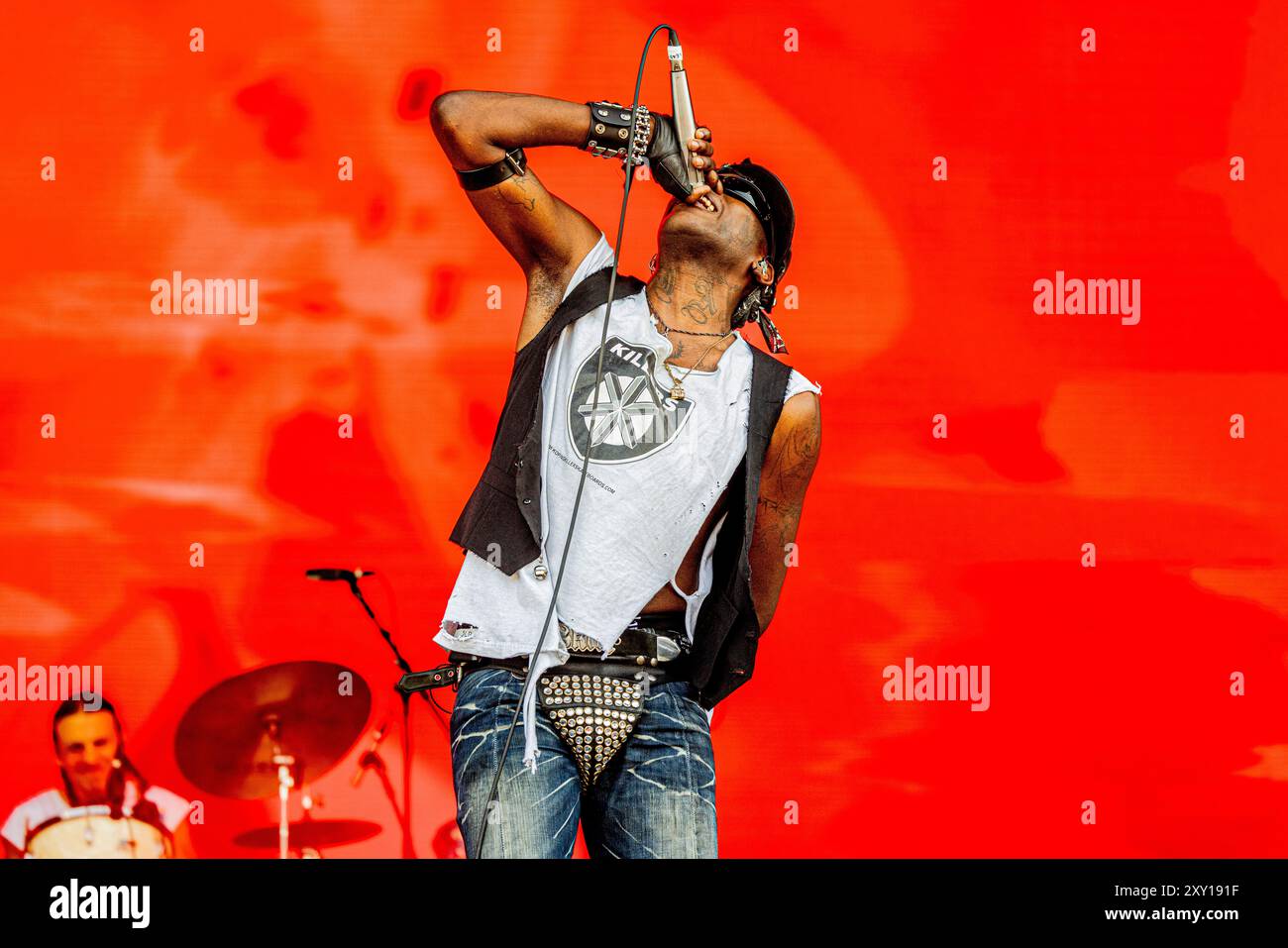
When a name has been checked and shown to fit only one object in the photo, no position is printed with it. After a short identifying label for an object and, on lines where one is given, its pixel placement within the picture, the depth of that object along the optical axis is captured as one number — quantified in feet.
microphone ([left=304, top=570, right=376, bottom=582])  12.30
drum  12.71
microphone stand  13.12
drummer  12.94
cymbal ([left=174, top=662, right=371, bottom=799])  12.59
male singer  7.45
